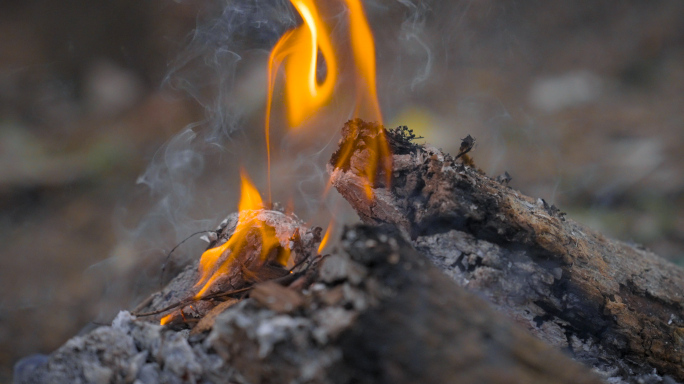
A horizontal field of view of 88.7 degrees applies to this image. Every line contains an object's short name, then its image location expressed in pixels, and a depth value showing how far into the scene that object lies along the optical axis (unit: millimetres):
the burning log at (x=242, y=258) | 2021
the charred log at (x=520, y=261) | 1570
